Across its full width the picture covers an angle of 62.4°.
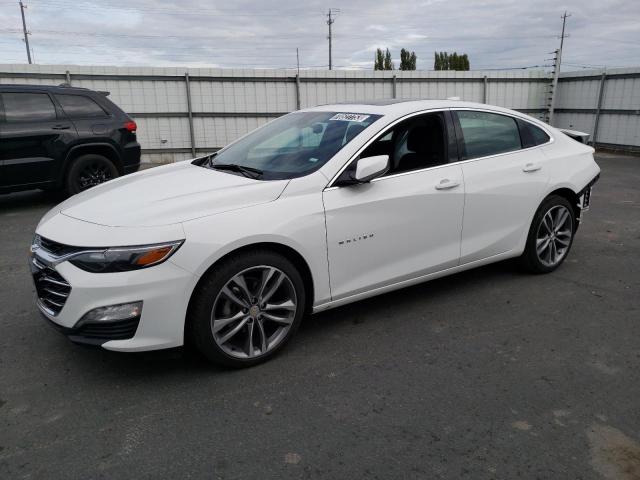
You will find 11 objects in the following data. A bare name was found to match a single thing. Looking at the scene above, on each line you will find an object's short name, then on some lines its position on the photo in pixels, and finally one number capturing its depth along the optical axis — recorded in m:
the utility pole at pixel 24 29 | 46.16
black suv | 7.29
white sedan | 2.79
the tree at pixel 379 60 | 51.25
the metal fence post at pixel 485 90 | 15.18
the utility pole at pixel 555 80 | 15.59
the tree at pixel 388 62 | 50.86
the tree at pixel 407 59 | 51.75
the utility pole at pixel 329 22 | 53.72
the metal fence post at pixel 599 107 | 14.32
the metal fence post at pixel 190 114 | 12.95
